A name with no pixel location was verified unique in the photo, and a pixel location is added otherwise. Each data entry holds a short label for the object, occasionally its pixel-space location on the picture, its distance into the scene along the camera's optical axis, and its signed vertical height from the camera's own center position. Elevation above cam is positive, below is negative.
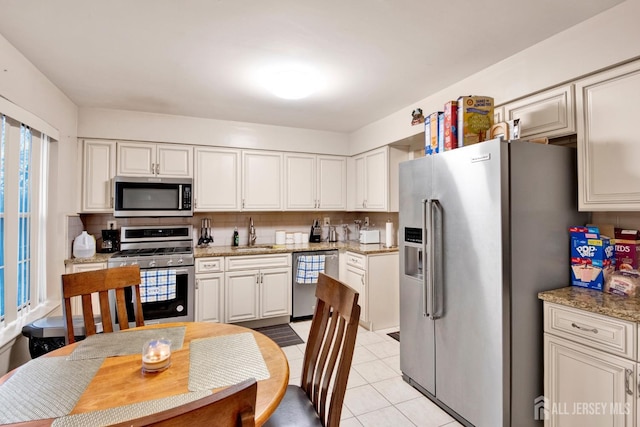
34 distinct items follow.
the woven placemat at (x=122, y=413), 0.87 -0.56
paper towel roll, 3.74 -0.20
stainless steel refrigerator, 1.73 -0.30
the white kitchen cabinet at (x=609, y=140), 1.66 +0.41
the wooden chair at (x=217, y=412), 0.53 -0.34
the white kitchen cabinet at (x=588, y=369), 1.44 -0.75
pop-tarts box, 1.80 -0.24
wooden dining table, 0.97 -0.56
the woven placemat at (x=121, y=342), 1.30 -0.55
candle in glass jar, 1.16 -0.51
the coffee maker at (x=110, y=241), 3.39 -0.25
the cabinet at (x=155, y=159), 3.37 +0.63
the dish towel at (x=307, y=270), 3.67 -0.61
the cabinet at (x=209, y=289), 3.31 -0.76
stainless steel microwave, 3.27 +0.22
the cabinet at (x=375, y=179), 3.67 +0.46
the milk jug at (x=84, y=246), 3.07 -0.27
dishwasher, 3.72 -0.81
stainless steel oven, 3.05 -0.54
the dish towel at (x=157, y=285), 3.01 -0.64
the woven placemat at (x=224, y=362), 1.10 -0.55
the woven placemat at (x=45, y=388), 0.92 -0.55
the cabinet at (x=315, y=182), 4.06 +0.46
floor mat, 3.23 -1.25
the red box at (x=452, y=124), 2.17 +0.63
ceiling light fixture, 2.43 +1.08
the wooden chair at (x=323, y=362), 1.18 -0.61
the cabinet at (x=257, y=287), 3.46 -0.77
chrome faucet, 4.08 -0.22
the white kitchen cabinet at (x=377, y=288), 3.47 -0.78
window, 2.09 +0.01
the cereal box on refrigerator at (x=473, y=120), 2.11 +0.64
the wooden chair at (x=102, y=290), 1.62 -0.38
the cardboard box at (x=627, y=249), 1.78 -0.19
